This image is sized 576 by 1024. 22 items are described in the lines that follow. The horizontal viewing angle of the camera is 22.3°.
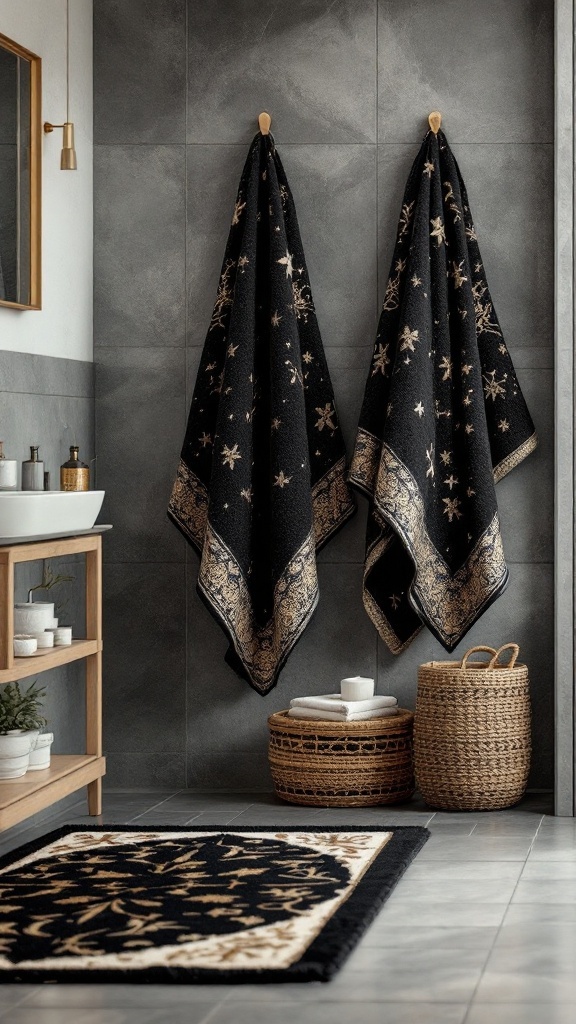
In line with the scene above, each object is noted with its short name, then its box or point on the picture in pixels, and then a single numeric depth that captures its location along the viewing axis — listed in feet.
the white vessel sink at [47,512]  11.27
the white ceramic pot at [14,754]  12.24
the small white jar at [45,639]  12.67
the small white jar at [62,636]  13.01
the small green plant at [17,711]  12.48
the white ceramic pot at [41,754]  12.82
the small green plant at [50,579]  13.49
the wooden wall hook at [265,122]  15.10
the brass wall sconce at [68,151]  13.07
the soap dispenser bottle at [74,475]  13.53
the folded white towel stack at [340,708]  14.11
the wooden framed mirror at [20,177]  13.00
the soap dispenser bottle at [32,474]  12.82
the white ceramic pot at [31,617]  12.64
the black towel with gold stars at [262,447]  14.42
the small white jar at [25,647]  12.23
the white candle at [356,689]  14.26
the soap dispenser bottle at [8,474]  12.30
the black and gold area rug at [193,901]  8.80
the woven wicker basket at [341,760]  14.07
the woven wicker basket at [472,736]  13.75
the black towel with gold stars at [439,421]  14.32
